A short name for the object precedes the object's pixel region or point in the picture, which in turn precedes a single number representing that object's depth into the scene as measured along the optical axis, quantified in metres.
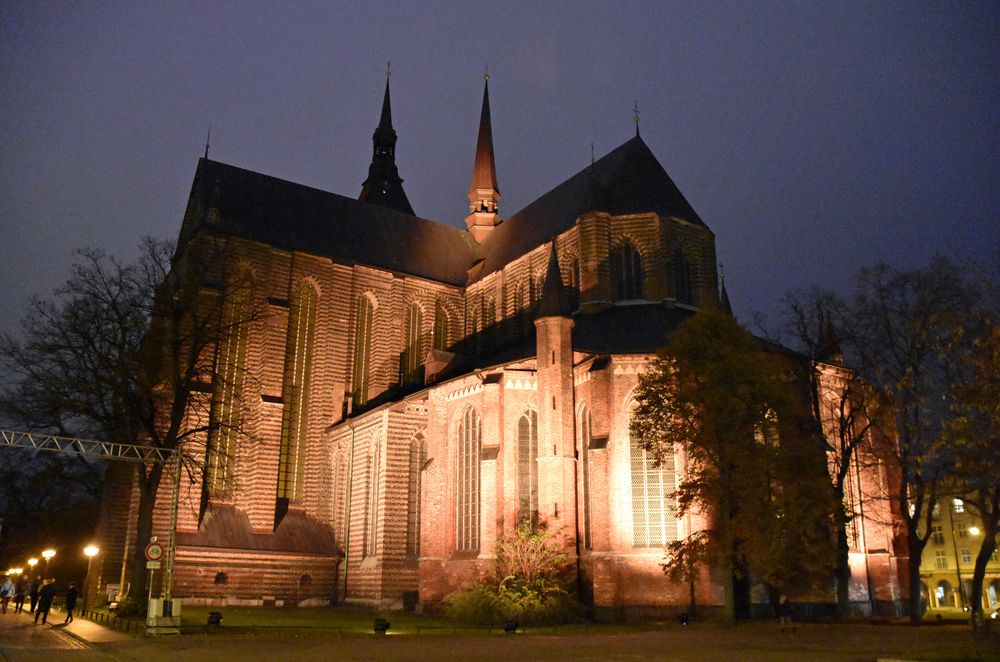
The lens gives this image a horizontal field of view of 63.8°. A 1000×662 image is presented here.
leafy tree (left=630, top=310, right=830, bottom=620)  22.88
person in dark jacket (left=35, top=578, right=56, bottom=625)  26.95
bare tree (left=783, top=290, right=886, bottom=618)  27.39
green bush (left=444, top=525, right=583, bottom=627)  26.02
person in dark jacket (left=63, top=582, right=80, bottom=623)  26.70
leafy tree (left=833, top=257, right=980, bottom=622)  24.46
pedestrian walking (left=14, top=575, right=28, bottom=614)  34.94
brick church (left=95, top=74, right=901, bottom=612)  29.27
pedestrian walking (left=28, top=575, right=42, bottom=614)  32.81
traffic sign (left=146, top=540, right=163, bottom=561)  20.83
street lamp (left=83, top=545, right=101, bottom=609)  32.62
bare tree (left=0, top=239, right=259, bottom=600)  27.89
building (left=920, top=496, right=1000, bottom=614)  62.16
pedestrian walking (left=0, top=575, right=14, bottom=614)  34.59
